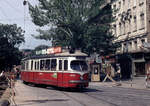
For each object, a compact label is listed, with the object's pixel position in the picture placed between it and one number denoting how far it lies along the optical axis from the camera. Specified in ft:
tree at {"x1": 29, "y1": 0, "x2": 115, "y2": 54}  113.19
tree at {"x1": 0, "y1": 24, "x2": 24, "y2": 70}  208.95
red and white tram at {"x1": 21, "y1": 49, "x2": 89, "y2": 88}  60.49
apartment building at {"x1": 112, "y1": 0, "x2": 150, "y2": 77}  120.57
